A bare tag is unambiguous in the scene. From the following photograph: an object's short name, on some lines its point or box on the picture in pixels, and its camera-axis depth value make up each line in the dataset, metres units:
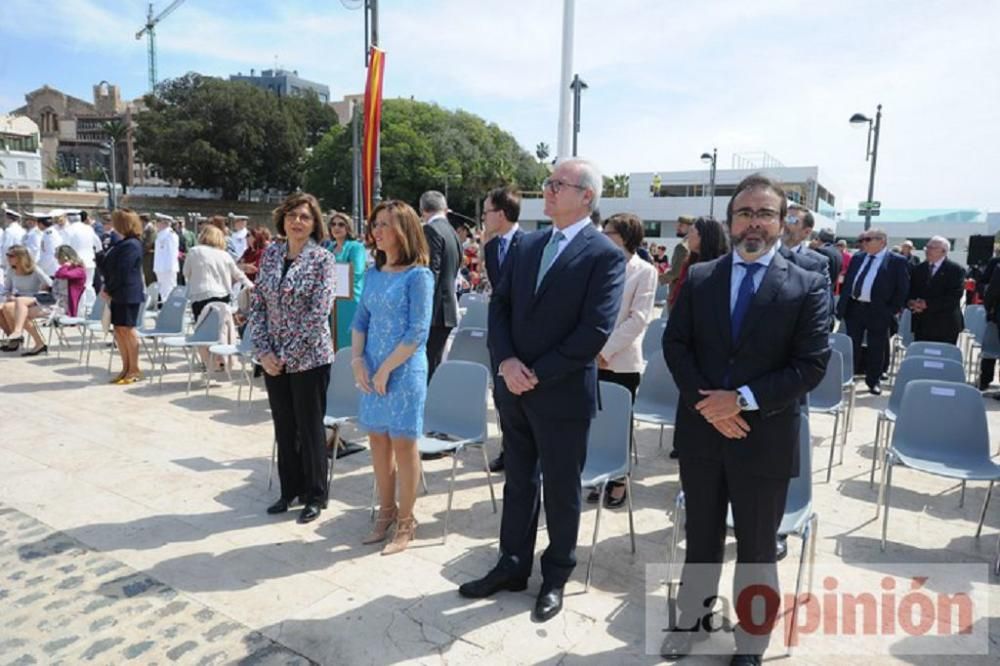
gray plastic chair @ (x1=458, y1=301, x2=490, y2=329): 6.98
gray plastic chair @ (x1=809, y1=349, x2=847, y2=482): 4.84
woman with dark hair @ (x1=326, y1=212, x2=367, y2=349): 5.30
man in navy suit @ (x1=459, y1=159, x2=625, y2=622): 2.71
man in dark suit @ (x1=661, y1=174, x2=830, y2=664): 2.32
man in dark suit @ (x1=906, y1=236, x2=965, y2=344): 7.39
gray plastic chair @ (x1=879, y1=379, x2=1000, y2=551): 3.75
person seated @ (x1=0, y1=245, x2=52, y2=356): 8.59
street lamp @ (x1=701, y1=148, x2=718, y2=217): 33.06
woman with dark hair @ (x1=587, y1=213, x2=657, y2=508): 3.99
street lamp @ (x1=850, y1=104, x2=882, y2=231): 16.64
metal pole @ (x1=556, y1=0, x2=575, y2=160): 8.66
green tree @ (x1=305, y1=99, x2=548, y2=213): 50.53
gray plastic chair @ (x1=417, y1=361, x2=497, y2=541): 3.98
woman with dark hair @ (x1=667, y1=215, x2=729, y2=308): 4.53
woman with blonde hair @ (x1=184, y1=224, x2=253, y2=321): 7.34
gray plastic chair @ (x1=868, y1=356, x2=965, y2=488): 4.64
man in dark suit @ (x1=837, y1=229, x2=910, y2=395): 7.20
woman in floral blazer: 3.76
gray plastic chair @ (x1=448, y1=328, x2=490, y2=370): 5.68
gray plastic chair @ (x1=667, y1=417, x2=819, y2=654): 2.78
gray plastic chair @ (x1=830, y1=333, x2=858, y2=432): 5.64
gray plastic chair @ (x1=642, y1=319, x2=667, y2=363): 6.09
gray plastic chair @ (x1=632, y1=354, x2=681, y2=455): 4.63
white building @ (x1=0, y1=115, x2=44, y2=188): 64.94
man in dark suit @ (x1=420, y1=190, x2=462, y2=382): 4.86
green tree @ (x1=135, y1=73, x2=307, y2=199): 46.78
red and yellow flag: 7.25
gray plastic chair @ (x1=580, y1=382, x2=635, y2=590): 3.43
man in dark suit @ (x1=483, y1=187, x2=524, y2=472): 4.86
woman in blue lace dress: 3.37
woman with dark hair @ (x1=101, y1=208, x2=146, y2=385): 6.88
